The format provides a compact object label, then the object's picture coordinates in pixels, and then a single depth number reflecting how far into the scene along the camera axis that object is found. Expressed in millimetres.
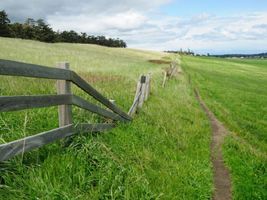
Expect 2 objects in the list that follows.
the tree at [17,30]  96312
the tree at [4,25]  89562
